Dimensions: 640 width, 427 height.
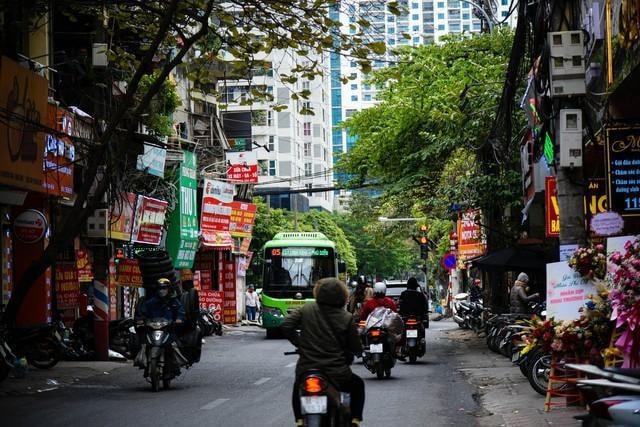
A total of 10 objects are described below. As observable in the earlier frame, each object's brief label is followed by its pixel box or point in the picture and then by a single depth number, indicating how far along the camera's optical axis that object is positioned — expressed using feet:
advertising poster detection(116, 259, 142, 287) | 95.20
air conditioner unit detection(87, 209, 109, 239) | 80.84
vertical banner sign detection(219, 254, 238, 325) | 150.51
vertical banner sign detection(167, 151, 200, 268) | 122.52
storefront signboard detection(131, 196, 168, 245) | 105.70
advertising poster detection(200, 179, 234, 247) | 130.82
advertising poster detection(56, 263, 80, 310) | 85.61
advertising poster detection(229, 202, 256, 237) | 146.00
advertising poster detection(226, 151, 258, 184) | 142.10
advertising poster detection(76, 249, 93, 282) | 95.52
